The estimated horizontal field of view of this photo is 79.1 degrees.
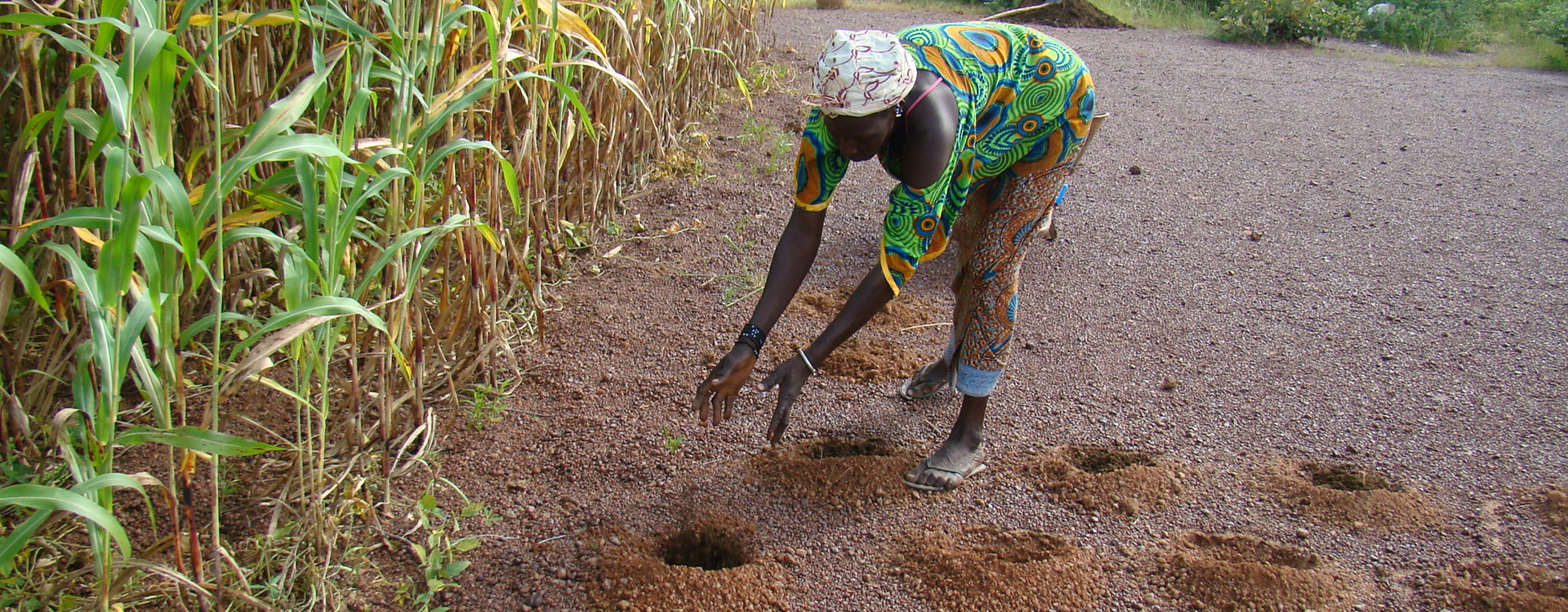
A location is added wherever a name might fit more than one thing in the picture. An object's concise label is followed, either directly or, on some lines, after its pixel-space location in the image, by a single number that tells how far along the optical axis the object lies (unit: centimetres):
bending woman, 163
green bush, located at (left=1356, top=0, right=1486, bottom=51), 845
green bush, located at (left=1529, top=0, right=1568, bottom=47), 745
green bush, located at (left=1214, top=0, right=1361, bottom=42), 807
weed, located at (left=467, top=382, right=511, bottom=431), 234
